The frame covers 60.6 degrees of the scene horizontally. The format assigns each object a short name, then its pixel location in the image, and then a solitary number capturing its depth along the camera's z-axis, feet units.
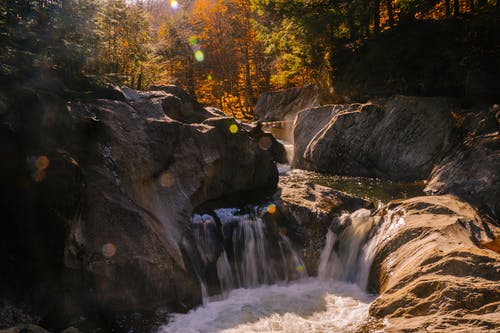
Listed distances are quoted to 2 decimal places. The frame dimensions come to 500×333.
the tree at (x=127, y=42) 52.13
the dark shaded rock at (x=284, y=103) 97.18
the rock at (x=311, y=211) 34.65
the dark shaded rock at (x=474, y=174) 38.27
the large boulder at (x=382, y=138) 52.49
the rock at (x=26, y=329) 18.03
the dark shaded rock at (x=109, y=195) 22.63
